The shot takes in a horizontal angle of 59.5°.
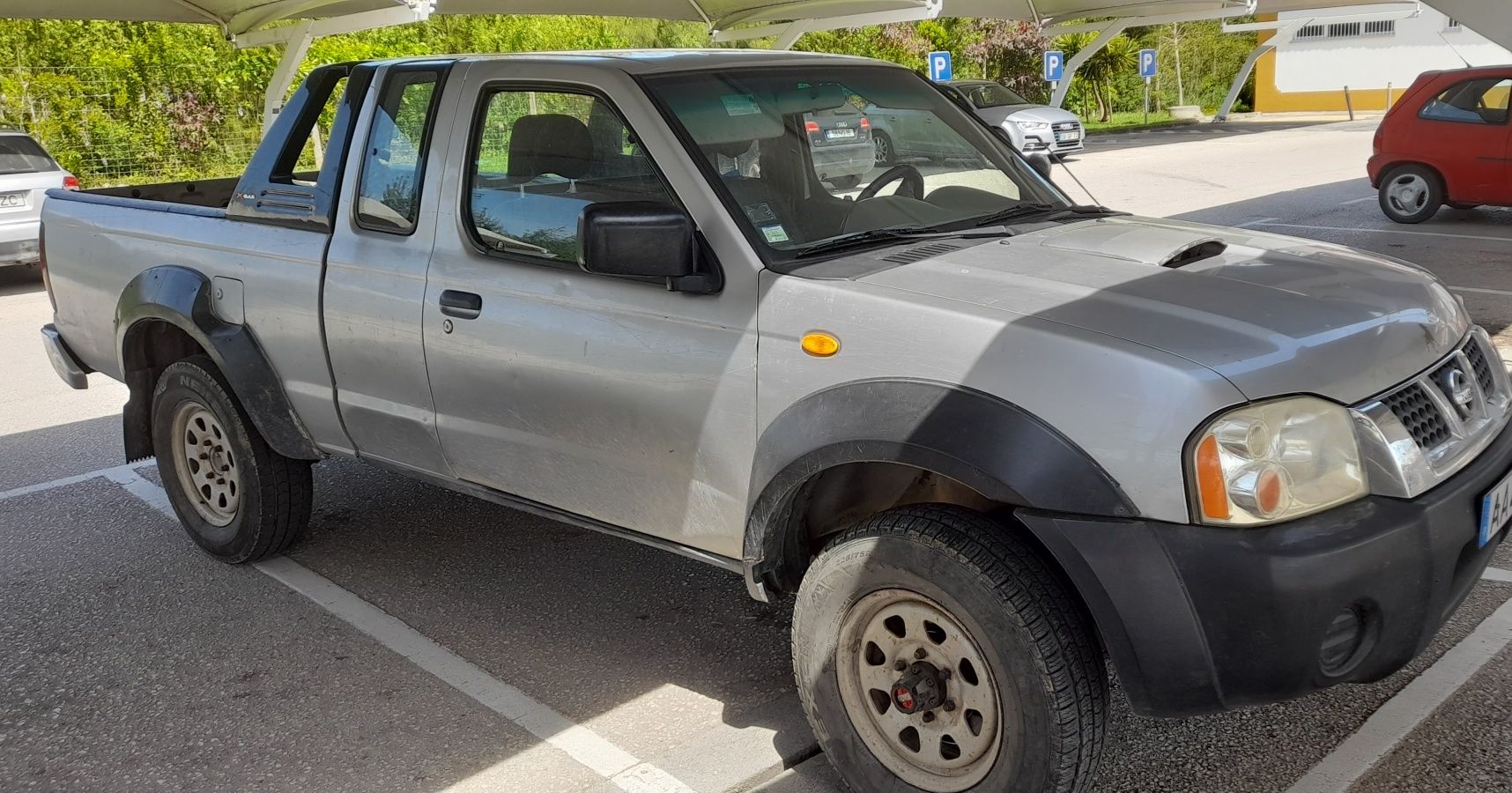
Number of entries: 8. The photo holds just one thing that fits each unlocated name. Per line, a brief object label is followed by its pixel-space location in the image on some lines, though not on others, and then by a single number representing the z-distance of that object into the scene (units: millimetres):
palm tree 39531
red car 12750
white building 36094
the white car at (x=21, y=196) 12727
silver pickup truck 2652
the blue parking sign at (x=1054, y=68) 30438
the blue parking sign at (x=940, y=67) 25688
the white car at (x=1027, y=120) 23609
